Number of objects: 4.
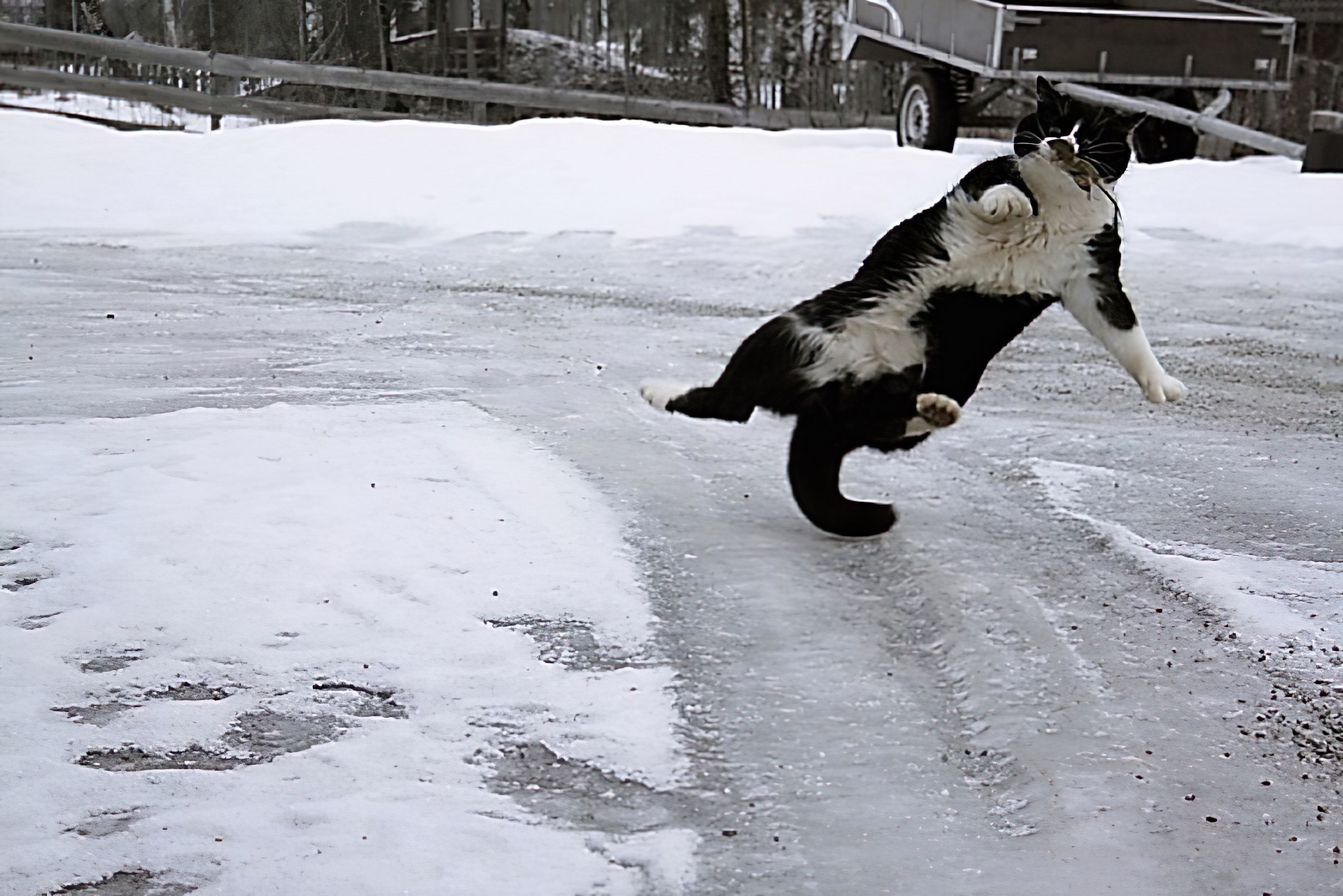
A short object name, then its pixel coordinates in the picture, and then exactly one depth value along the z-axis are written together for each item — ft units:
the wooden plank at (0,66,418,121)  39.75
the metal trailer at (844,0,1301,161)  33.94
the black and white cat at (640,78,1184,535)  10.69
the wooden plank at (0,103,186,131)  39.75
